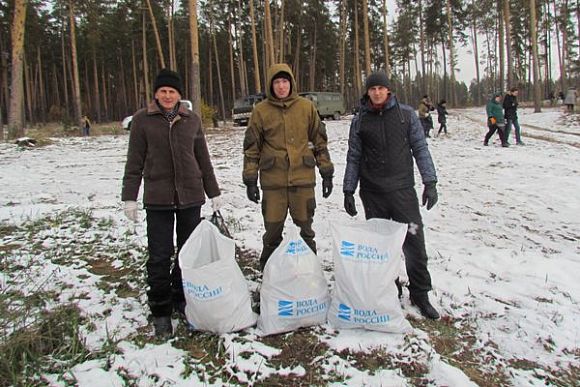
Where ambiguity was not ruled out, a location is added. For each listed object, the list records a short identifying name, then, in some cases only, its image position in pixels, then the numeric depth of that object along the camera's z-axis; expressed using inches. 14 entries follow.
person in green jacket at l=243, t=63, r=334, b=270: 124.3
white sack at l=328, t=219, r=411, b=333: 104.7
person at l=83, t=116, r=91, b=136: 777.6
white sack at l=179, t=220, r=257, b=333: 102.7
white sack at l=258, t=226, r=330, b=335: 108.5
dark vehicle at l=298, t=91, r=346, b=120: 934.6
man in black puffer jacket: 122.3
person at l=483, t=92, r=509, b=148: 453.7
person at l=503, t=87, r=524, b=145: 459.5
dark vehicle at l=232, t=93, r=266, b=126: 880.9
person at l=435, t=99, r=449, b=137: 563.2
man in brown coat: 112.9
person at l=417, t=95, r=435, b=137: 534.0
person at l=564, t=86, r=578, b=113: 812.6
